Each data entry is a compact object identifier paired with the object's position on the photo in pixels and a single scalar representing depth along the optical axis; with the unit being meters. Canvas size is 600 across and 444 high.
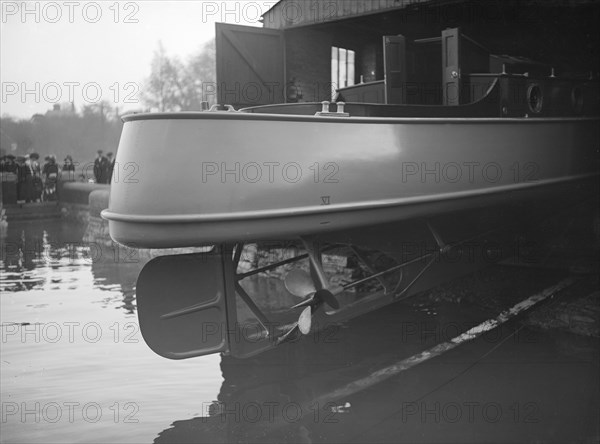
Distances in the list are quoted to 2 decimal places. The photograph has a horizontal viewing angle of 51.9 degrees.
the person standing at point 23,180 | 14.86
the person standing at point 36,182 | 15.50
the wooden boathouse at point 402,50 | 5.55
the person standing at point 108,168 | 17.22
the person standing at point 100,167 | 17.02
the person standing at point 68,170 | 18.11
